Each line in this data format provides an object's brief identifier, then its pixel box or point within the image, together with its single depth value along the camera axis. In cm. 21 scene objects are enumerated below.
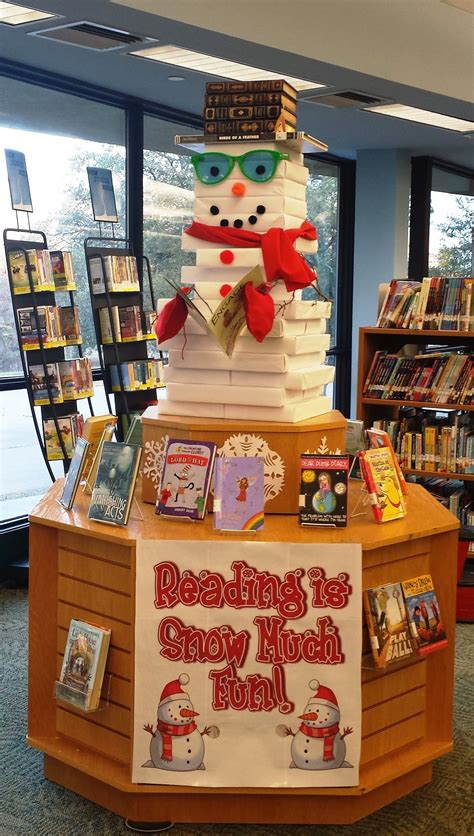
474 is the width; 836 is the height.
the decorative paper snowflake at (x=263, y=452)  288
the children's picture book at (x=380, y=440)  304
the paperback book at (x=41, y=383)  489
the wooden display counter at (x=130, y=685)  266
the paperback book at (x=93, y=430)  309
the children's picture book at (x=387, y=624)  262
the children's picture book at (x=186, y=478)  274
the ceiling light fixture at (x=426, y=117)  621
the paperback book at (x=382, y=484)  282
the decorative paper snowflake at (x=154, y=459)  299
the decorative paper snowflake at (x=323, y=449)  296
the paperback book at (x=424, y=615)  275
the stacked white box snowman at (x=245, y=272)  291
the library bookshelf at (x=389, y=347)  496
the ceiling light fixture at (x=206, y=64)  471
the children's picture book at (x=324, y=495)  271
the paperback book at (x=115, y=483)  272
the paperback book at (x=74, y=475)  295
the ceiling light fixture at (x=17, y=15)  400
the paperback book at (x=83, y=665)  265
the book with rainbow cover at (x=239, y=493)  264
